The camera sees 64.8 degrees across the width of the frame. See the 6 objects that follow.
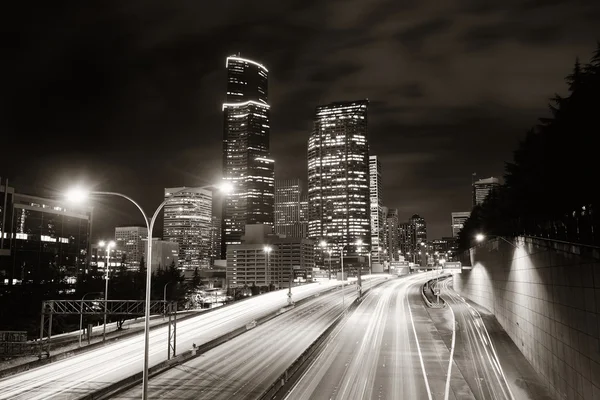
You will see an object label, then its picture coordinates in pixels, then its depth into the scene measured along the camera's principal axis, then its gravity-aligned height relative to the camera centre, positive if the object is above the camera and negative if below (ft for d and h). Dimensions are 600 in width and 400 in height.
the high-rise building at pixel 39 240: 458.50 +22.34
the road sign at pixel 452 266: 272.51 -4.73
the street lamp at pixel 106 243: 166.47 +7.45
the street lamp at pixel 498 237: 145.61 +7.61
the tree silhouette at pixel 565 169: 113.80 +25.37
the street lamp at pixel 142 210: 68.22 +8.36
